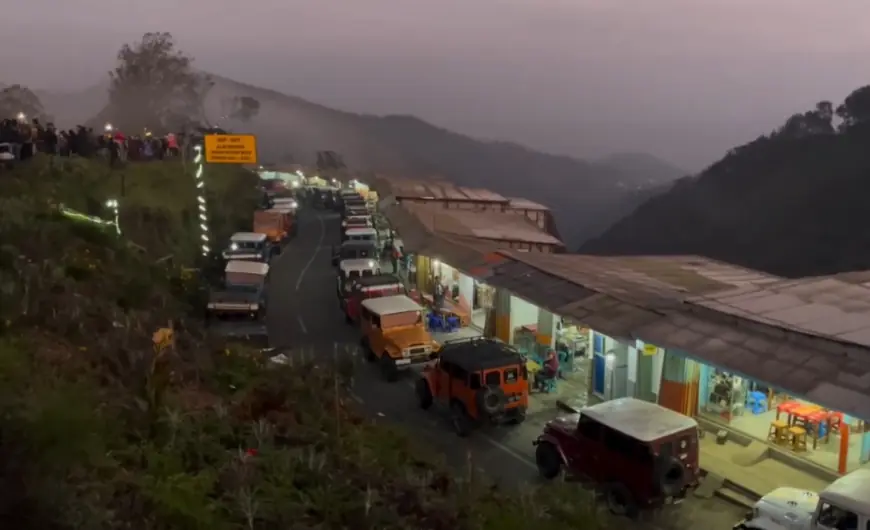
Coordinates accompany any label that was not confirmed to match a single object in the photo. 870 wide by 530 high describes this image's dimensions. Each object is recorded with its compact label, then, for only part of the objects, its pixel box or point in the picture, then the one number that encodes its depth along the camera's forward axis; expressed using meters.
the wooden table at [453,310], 28.52
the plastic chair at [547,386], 21.27
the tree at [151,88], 81.75
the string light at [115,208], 27.30
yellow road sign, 37.50
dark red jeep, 13.38
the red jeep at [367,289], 26.92
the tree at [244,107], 120.36
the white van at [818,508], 11.18
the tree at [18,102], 84.88
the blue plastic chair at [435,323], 27.80
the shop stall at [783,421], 15.84
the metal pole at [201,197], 35.91
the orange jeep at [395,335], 21.66
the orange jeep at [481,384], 17.44
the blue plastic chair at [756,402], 18.81
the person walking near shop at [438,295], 29.67
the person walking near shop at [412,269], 35.18
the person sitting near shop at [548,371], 21.36
